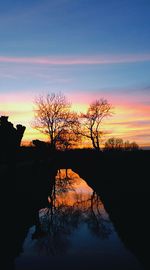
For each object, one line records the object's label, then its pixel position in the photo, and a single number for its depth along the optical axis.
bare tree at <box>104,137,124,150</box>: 152.38
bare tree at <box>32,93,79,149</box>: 72.94
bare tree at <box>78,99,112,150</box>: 73.56
